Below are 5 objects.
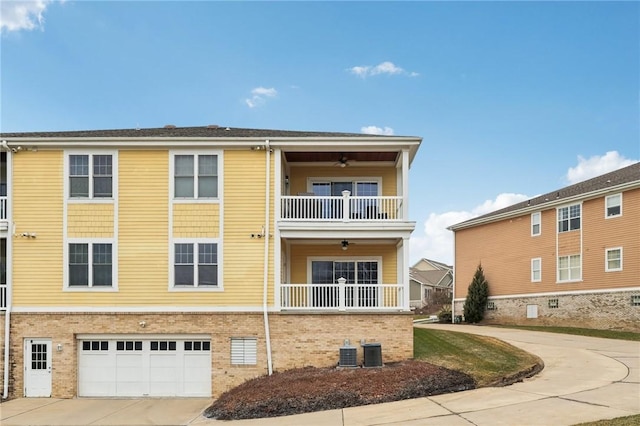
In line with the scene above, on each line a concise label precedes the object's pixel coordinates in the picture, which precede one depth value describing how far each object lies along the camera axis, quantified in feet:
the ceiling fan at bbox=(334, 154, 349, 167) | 57.47
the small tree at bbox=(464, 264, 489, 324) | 105.09
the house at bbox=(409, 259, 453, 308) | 179.22
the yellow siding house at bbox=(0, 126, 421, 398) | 49.32
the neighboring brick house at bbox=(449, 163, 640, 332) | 78.79
